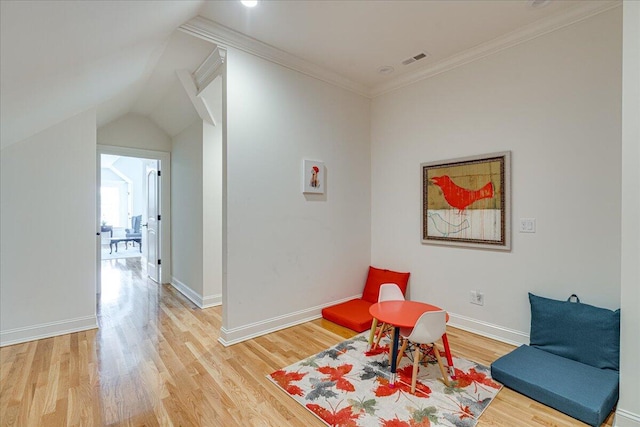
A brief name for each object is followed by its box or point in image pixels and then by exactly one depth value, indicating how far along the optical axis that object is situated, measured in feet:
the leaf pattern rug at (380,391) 5.89
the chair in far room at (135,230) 31.02
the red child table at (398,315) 7.22
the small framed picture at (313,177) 11.02
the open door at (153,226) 16.92
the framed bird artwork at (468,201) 9.30
